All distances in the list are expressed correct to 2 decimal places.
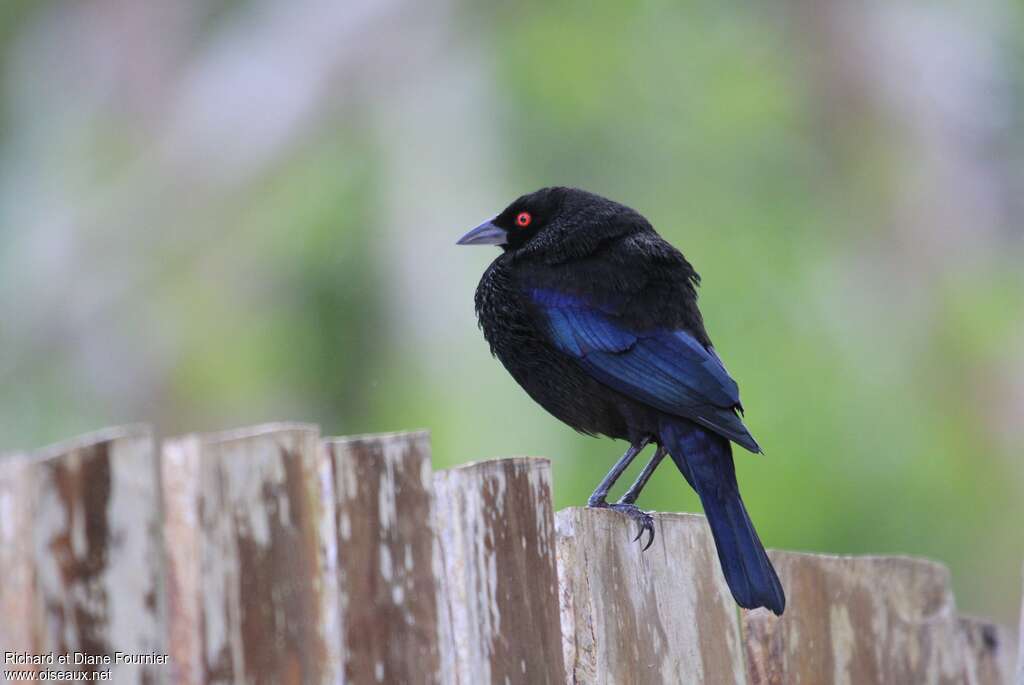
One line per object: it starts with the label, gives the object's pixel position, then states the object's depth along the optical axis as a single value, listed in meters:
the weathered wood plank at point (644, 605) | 5.78
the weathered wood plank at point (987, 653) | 7.55
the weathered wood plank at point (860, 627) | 6.70
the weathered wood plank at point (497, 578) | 5.32
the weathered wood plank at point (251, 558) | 4.70
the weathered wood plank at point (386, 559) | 5.05
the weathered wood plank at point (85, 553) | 4.45
